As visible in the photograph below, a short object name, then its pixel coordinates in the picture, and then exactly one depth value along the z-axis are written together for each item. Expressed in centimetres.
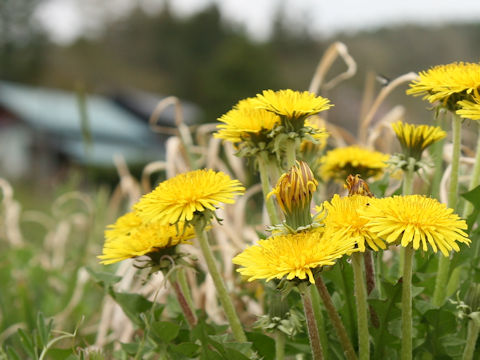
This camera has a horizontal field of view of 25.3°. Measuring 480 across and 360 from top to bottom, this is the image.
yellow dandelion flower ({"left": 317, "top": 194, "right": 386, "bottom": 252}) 40
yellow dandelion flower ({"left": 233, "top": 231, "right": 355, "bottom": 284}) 39
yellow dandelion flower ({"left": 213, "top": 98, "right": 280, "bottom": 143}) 45
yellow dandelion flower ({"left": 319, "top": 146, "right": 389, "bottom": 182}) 52
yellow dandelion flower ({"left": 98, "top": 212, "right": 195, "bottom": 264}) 45
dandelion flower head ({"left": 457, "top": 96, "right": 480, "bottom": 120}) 42
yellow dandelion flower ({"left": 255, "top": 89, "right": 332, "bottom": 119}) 44
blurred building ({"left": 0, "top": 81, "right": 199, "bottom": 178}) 1818
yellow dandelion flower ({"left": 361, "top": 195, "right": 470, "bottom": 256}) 39
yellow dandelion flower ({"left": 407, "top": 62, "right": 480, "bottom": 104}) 44
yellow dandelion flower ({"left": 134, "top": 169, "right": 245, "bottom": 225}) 42
